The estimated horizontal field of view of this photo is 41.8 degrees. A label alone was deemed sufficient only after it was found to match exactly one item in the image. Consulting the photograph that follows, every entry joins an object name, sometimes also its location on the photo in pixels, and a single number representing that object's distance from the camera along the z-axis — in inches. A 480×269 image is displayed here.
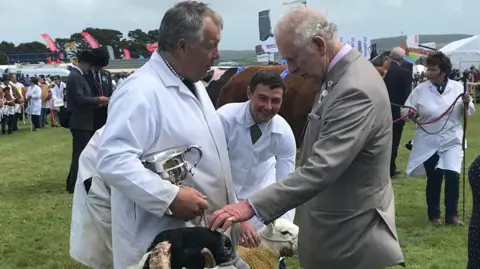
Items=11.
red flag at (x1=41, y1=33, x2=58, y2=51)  2586.1
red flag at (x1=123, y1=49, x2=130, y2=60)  3100.4
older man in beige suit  109.7
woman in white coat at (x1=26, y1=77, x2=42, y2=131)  858.1
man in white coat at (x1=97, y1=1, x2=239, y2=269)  107.8
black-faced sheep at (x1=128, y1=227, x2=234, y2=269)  97.4
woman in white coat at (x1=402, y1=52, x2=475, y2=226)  288.5
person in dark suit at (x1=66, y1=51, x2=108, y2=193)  354.9
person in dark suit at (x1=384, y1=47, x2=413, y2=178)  426.0
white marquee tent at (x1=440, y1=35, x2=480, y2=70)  1264.8
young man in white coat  176.1
